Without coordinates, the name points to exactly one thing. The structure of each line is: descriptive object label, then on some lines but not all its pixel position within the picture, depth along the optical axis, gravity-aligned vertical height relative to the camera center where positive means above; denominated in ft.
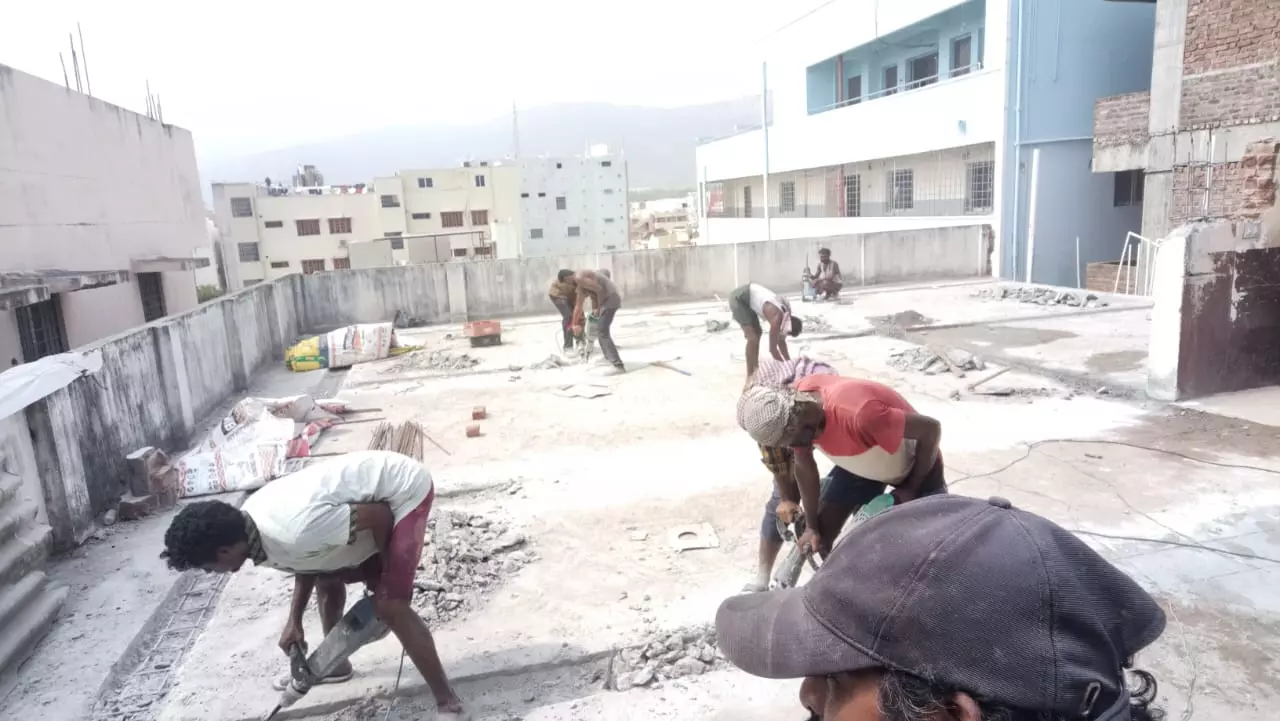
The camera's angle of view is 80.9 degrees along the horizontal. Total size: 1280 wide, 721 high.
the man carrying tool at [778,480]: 11.50 -3.96
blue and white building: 55.62 +7.59
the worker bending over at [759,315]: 23.98 -3.05
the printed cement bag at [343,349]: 36.83 -5.01
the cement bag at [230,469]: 19.65 -5.71
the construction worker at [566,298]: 33.94 -2.98
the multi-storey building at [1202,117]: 35.83 +4.38
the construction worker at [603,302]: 31.65 -2.97
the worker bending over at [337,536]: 8.71 -3.46
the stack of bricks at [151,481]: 18.56 -5.55
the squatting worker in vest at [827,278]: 48.83 -3.87
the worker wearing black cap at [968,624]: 2.72 -1.55
